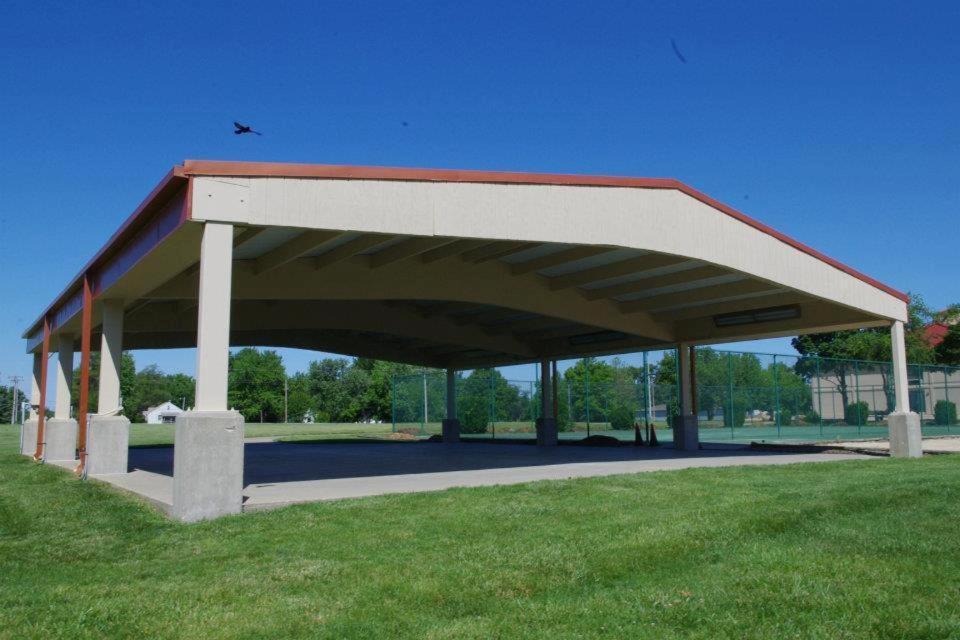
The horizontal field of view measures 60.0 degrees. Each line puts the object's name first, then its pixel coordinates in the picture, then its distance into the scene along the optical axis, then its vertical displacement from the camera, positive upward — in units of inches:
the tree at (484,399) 1402.6 +11.9
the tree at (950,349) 2108.8 +133.6
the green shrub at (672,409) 1240.2 -6.7
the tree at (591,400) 1286.9 +8.3
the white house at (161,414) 5600.4 -26.7
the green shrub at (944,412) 1437.0 -18.1
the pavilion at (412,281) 424.2 +105.1
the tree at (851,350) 1301.7 +145.7
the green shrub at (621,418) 1256.8 -19.6
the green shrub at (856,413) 1311.5 -16.4
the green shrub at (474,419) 1423.5 -21.2
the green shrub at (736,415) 1215.6 -16.4
